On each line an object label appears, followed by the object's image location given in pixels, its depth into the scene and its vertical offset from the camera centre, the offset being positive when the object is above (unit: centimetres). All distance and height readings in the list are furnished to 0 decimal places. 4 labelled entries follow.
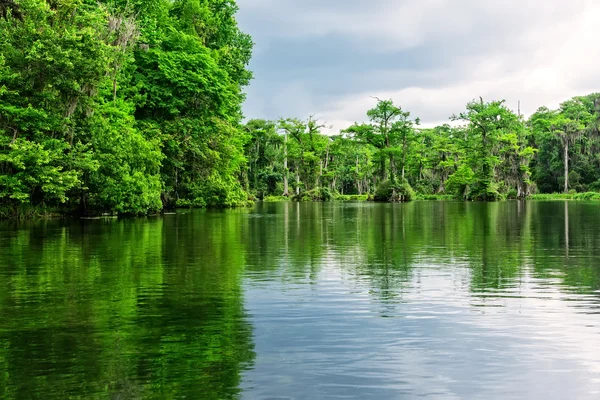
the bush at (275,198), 9694 +50
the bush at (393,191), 8000 +116
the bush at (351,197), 10124 +54
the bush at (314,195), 9194 +88
